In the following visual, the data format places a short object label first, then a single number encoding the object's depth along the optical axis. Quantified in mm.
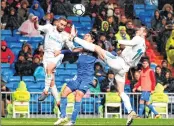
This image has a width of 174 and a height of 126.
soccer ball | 24448
